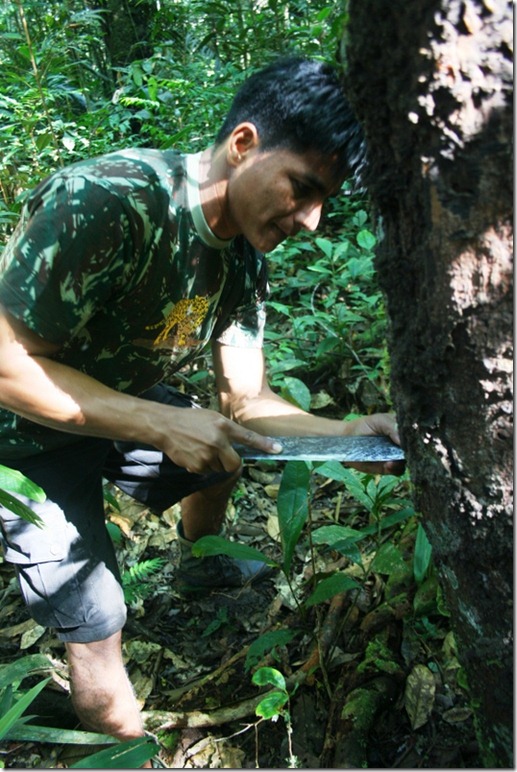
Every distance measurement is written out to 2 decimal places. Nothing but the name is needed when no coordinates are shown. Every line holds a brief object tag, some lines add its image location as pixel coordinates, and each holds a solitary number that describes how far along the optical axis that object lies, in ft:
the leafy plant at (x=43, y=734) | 5.46
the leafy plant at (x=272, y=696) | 5.68
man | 5.33
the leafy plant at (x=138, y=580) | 8.22
